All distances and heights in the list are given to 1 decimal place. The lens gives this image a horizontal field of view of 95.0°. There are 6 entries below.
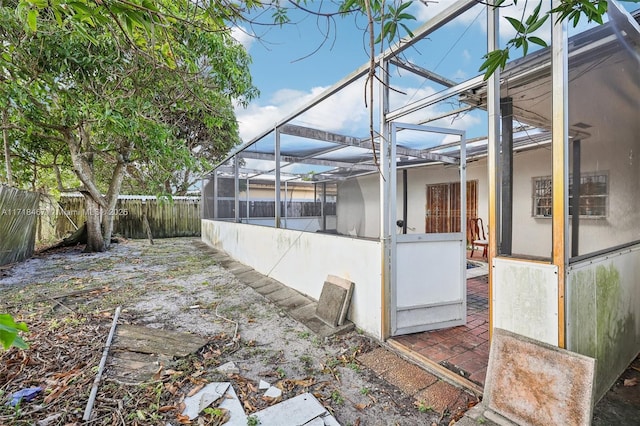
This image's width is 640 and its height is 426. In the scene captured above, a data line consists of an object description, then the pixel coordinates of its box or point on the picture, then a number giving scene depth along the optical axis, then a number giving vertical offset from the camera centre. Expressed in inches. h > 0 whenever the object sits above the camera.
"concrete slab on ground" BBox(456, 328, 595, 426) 58.2 -37.0
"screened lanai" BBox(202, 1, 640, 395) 68.7 +9.1
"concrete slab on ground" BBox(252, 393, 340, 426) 71.0 -50.0
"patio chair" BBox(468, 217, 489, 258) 251.0 -16.2
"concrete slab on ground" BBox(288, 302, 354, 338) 119.6 -47.6
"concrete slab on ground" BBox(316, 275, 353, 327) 124.5 -38.1
